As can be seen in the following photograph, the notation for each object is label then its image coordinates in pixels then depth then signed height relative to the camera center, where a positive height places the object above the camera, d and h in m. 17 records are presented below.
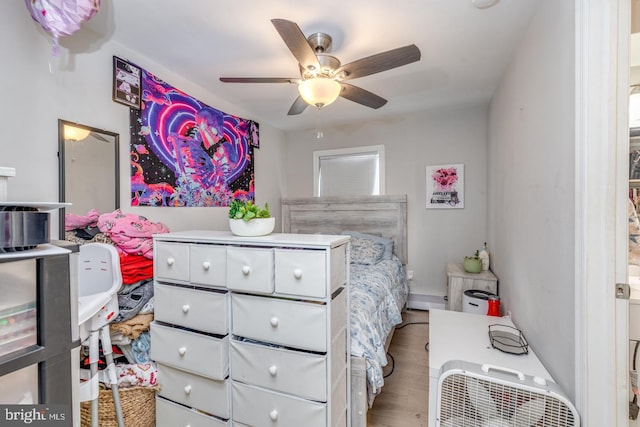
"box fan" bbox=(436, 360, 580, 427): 1.09 -0.77
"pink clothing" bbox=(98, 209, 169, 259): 1.59 -0.11
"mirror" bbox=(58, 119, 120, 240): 1.61 +0.27
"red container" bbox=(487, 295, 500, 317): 2.26 -0.78
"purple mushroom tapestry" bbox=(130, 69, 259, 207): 2.10 +0.53
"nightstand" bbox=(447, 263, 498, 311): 2.64 -0.70
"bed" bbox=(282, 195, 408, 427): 1.56 -0.58
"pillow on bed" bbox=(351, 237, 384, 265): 3.06 -0.45
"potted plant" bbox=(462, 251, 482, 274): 2.83 -0.54
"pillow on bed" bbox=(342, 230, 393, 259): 3.32 -0.35
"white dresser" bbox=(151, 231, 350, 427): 1.26 -0.58
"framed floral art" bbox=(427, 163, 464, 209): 3.32 +0.30
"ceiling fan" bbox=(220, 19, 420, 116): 1.54 +0.87
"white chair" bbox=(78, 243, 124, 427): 1.24 -0.39
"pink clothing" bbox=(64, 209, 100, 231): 1.62 -0.05
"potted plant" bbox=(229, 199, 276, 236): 1.47 -0.04
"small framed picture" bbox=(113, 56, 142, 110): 1.90 +0.90
